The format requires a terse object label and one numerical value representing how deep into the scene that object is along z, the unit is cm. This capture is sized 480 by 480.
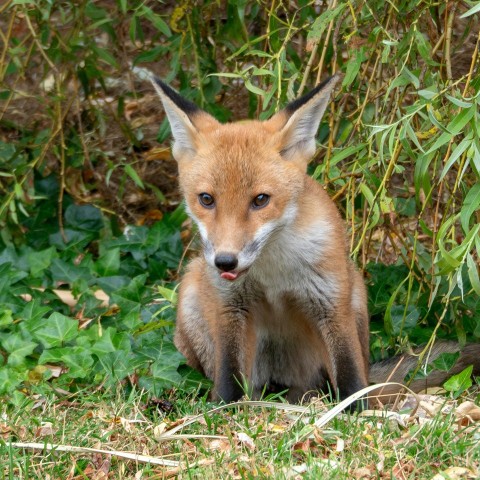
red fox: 890
